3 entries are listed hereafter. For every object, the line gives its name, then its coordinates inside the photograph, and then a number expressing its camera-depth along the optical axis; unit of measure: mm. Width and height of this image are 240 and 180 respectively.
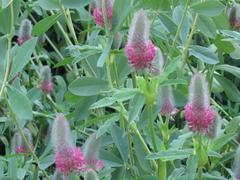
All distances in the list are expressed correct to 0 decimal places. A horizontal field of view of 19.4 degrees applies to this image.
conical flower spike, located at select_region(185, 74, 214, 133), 712
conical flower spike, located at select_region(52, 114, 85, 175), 728
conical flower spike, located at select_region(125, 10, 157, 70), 739
